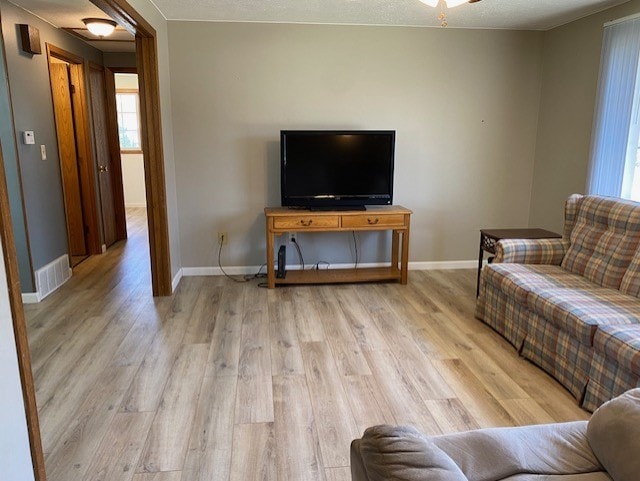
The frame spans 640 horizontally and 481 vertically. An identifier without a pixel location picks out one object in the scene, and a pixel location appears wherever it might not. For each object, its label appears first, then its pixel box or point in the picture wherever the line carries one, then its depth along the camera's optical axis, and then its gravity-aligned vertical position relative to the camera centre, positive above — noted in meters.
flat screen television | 4.02 -0.15
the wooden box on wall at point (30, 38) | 3.64 +0.88
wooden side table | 3.57 -0.65
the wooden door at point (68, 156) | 4.80 -0.06
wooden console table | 3.97 -0.65
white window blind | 3.33 +0.27
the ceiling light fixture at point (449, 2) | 2.30 +0.73
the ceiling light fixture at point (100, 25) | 3.98 +1.07
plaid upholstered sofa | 2.20 -0.82
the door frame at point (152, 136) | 2.99 +0.11
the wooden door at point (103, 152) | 5.29 -0.02
